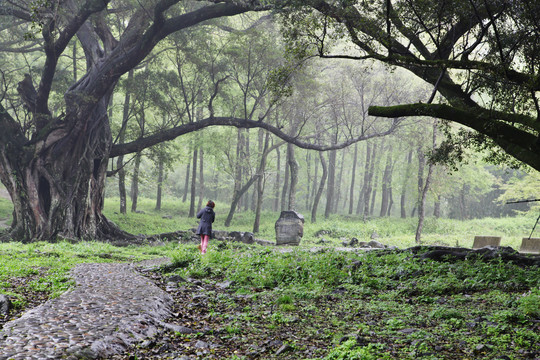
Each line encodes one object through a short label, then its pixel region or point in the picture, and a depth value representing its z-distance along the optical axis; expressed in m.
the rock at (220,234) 21.84
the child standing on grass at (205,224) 12.72
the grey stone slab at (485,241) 16.47
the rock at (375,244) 21.07
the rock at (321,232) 28.18
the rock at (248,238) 20.92
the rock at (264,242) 21.58
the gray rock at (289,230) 21.84
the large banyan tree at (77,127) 16.52
